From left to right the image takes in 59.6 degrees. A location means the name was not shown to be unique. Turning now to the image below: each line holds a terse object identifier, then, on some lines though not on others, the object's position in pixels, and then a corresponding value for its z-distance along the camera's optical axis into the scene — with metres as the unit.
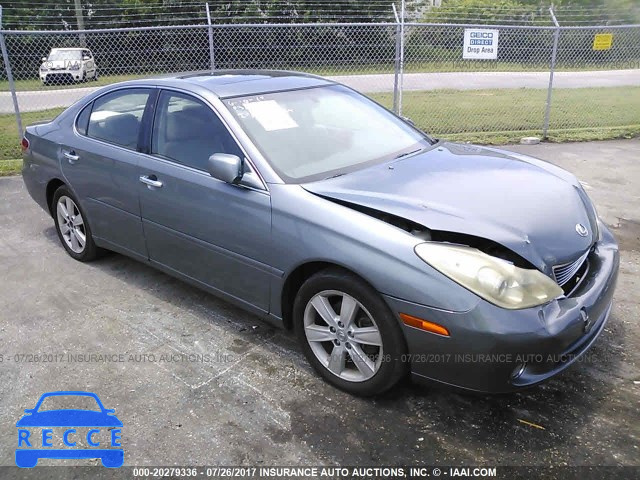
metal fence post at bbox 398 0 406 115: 8.46
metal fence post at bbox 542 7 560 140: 8.94
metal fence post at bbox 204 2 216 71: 7.82
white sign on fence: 9.24
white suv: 11.40
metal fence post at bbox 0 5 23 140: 7.62
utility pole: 10.12
